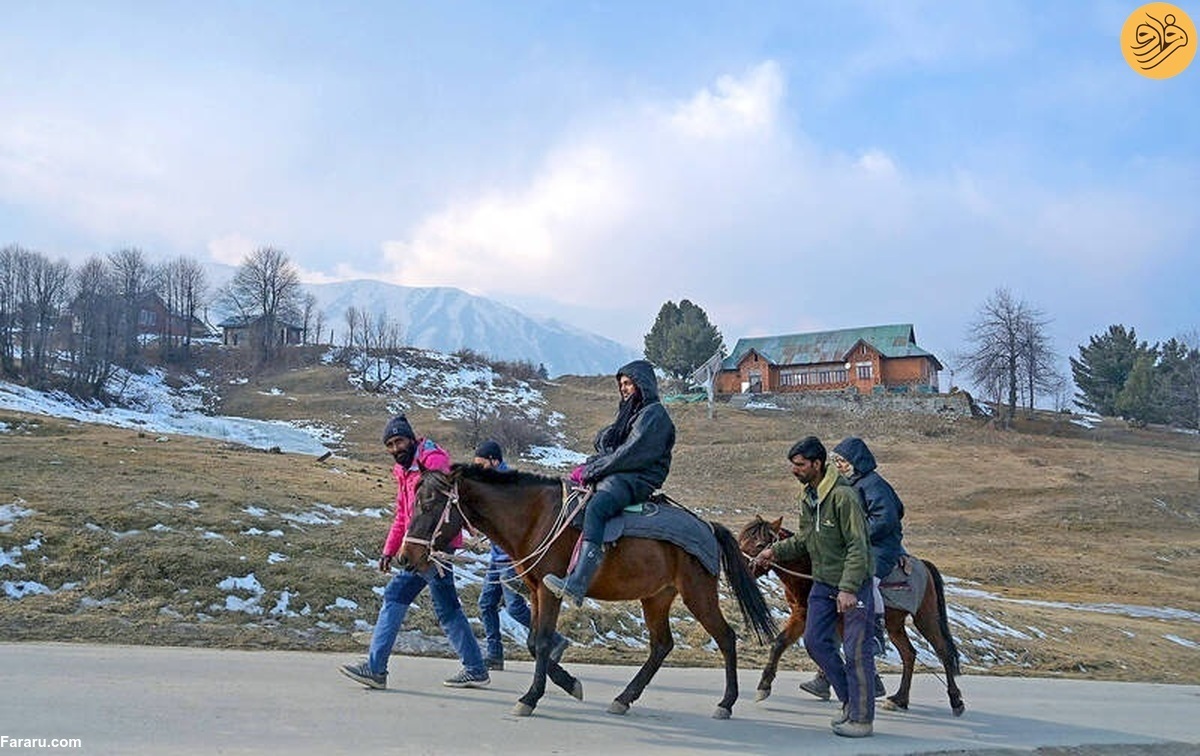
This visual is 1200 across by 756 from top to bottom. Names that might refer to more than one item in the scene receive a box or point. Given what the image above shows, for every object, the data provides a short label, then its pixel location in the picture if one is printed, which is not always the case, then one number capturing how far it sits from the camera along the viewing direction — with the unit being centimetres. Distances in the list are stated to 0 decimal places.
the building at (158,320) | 7988
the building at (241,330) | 8869
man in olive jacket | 762
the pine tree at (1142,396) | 7250
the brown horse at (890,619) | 905
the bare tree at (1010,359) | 7025
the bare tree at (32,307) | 6091
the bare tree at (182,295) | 8556
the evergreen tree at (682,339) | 8531
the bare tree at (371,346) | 7626
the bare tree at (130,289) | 7000
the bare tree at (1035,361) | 7031
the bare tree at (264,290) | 9088
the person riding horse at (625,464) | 763
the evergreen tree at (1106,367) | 8275
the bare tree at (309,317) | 9987
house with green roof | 7512
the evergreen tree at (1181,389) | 6664
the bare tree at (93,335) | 5925
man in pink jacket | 798
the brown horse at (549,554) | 774
